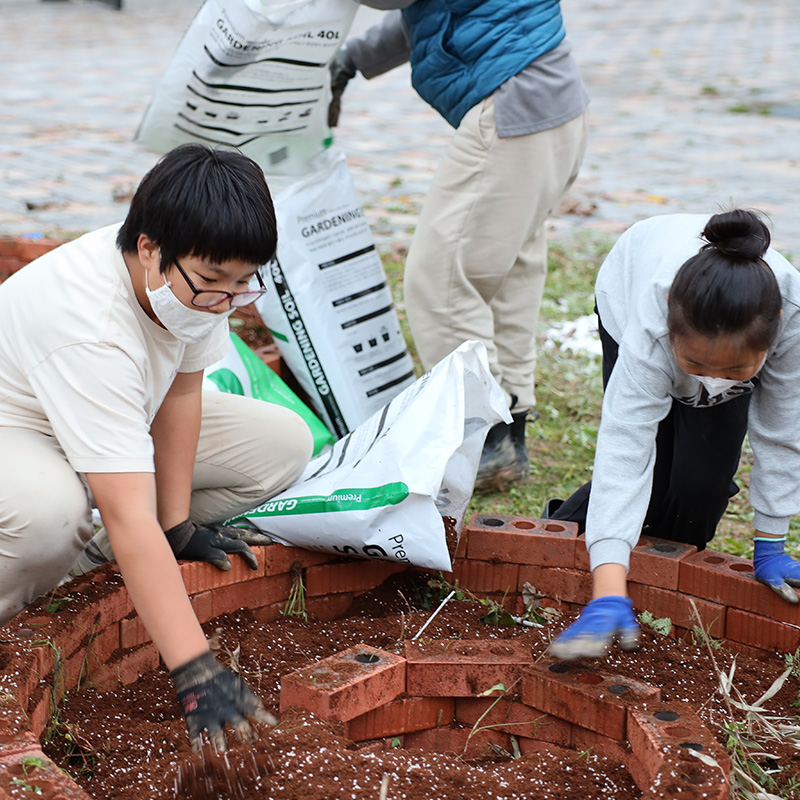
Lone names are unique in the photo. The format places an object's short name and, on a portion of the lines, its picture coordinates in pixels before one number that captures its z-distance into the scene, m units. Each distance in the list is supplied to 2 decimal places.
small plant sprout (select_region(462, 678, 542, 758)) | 2.06
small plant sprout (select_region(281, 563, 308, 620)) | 2.47
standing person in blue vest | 2.92
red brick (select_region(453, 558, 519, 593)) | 2.52
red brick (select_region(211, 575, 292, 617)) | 2.36
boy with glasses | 1.81
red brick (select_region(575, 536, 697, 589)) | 2.38
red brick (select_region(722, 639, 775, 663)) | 2.30
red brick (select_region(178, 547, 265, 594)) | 2.27
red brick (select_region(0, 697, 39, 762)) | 1.59
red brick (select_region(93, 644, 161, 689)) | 2.13
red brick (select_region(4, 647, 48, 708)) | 1.79
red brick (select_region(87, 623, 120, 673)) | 2.10
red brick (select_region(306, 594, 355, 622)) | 2.51
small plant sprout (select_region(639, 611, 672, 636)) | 2.37
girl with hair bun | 1.93
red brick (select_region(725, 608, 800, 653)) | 2.27
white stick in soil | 2.25
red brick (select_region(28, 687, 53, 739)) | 1.81
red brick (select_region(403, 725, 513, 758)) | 2.09
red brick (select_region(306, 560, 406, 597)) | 2.51
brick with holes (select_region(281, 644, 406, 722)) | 1.91
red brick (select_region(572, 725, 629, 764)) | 1.92
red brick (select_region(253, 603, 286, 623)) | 2.45
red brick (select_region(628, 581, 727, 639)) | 2.35
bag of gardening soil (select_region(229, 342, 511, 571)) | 2.32
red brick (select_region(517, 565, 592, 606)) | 2.46
